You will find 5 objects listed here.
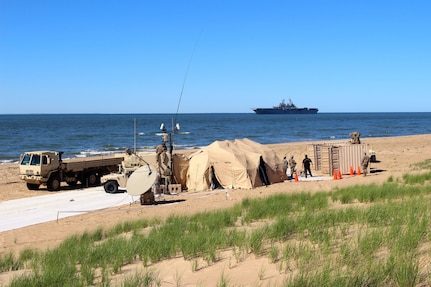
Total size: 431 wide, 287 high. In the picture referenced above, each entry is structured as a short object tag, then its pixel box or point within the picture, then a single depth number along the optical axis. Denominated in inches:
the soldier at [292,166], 1005.5
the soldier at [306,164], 982.7
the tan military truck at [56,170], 909.2
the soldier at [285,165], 936.9
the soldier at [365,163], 945.5
